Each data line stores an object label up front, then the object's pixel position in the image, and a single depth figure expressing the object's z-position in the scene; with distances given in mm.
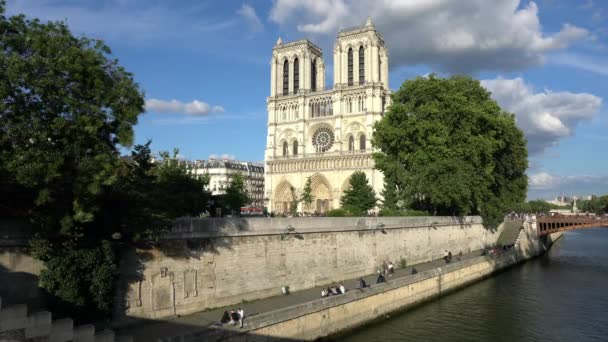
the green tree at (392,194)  40725
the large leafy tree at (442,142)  36344
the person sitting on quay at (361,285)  21931
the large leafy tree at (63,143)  12555
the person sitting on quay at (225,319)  15836
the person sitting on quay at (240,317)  15747
